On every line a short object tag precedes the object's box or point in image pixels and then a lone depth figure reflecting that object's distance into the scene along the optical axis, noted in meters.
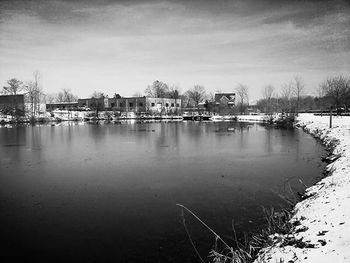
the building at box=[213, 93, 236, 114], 91.69
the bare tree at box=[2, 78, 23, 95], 78.06
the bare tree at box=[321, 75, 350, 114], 48.81
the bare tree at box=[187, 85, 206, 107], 115.06
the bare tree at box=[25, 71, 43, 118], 71.50
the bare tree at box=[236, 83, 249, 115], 94.39
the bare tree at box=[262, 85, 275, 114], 88.65
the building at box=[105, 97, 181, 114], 98.38
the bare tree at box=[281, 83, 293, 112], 79.79
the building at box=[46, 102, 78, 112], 115.56
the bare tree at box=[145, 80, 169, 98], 119.06
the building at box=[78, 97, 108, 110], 90.38
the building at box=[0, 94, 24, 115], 68.12
